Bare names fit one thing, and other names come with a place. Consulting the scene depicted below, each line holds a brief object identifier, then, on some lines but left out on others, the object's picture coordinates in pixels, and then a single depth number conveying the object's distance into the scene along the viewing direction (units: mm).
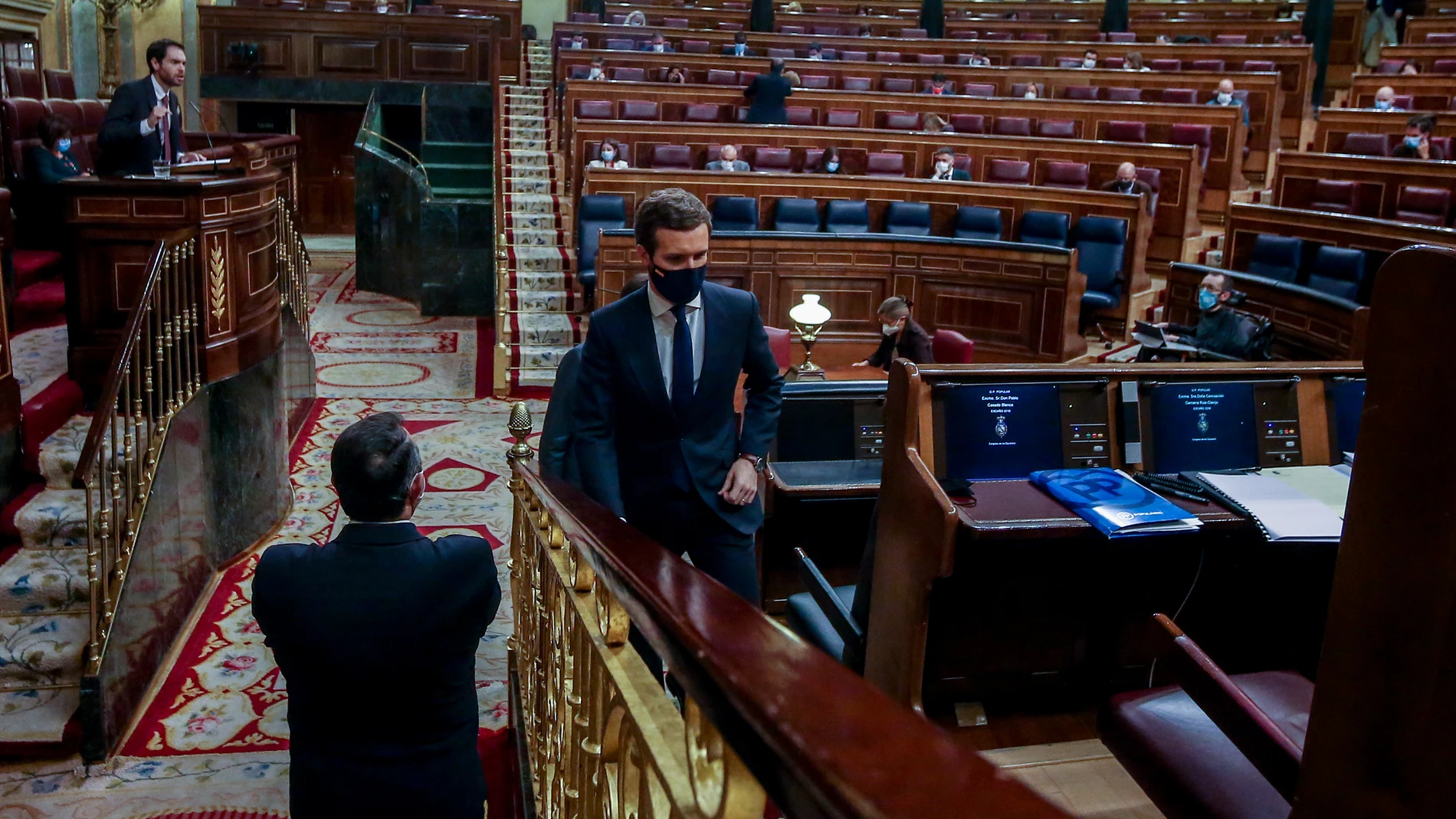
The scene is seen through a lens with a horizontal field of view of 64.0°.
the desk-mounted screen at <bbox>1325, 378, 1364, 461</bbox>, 3201
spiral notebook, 2539
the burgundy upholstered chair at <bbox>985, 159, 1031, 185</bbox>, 9250
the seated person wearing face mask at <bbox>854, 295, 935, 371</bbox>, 5344
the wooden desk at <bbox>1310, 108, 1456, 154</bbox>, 9367
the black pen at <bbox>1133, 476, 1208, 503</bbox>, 2807
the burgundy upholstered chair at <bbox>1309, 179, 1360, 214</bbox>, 8000
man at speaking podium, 4305
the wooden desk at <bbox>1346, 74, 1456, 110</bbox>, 10523
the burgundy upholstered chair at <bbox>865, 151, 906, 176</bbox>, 9344
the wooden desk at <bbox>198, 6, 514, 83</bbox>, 12242
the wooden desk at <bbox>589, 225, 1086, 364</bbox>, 7770
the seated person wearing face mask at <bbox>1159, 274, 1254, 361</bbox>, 6109
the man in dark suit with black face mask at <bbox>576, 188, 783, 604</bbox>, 2246
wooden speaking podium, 4125
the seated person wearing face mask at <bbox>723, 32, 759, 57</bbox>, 12578
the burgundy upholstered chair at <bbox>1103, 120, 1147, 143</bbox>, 9859
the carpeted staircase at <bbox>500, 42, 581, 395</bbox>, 7633
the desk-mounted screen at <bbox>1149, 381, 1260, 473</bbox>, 3098
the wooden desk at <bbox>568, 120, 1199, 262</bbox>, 9141
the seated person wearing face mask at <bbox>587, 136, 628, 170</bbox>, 8742
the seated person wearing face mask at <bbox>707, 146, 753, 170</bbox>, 8672
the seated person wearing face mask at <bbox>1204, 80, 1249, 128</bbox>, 10125
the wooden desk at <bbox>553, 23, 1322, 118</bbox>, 11594
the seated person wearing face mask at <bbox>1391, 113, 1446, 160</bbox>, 8164
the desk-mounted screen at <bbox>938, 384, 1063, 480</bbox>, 2975
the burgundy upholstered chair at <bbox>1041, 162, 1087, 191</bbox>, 9086
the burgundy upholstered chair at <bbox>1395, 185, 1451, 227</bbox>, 7488
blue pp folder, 2600
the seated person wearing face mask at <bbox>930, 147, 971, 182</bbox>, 8883
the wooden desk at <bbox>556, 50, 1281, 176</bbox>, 10742
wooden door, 14289
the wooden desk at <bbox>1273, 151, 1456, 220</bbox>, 7746
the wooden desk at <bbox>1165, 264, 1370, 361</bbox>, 6145
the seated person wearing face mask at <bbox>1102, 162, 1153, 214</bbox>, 8422
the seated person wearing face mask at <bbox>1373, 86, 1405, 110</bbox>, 9803
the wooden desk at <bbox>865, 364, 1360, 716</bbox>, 2891
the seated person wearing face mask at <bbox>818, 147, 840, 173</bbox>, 9258
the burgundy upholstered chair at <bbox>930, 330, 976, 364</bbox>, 5434
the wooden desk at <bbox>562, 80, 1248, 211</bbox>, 9938
